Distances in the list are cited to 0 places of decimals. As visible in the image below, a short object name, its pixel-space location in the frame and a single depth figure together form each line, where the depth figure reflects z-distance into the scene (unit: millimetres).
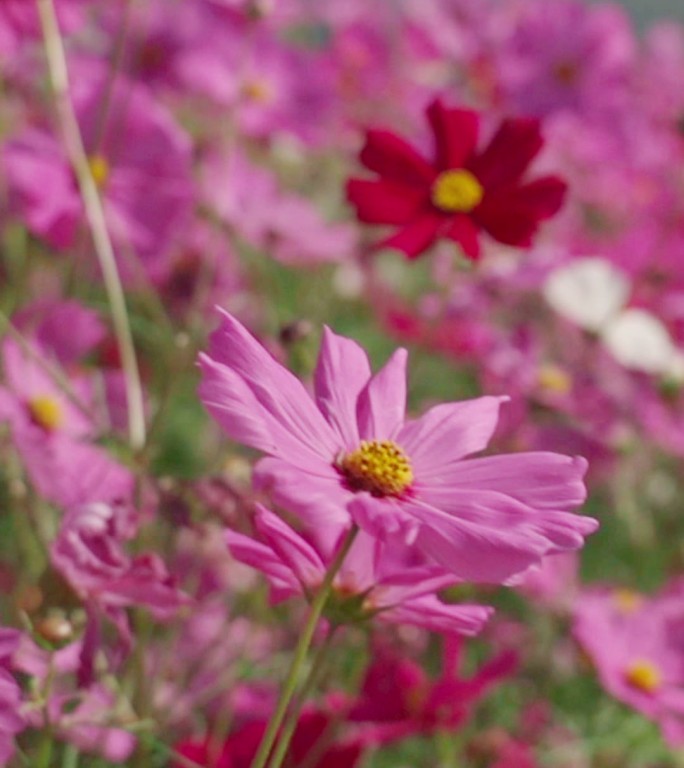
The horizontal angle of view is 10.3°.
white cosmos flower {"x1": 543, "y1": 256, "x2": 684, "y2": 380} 1374
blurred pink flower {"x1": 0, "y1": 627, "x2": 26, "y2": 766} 918
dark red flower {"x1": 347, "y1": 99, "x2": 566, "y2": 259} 1074
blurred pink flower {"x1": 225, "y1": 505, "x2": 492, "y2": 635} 946
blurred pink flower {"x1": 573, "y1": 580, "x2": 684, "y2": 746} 1159
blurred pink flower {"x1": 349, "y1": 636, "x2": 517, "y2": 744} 1049
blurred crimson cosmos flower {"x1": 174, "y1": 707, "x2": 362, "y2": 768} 1024
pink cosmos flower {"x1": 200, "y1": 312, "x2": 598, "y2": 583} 925
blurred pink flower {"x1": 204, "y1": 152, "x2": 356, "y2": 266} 1333
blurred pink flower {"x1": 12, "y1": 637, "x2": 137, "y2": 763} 993
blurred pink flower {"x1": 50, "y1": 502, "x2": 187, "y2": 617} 984
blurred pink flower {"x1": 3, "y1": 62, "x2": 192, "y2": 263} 1230
